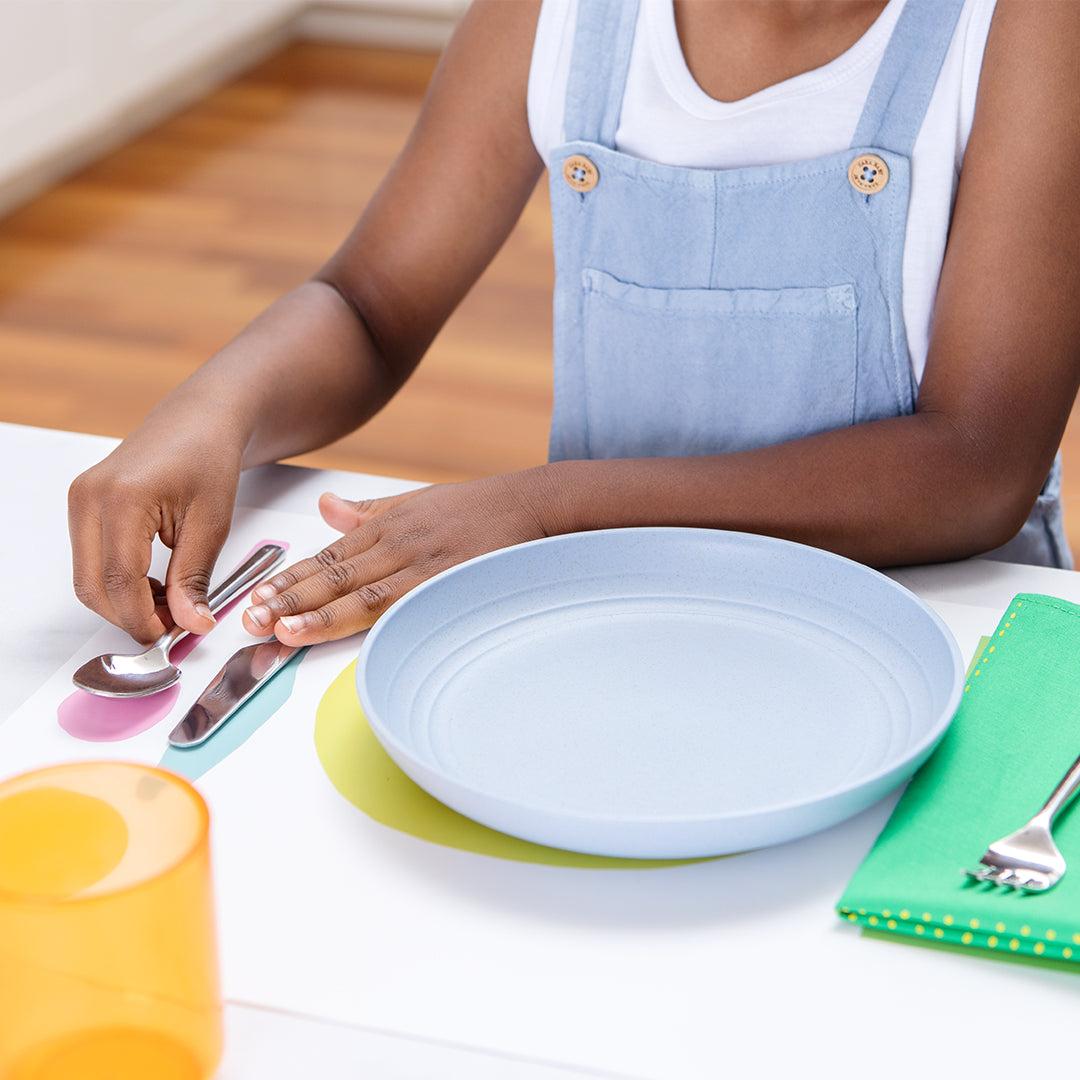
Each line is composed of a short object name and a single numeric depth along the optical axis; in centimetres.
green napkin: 113
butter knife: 122
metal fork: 114
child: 135
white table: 110
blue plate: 116
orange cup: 96
